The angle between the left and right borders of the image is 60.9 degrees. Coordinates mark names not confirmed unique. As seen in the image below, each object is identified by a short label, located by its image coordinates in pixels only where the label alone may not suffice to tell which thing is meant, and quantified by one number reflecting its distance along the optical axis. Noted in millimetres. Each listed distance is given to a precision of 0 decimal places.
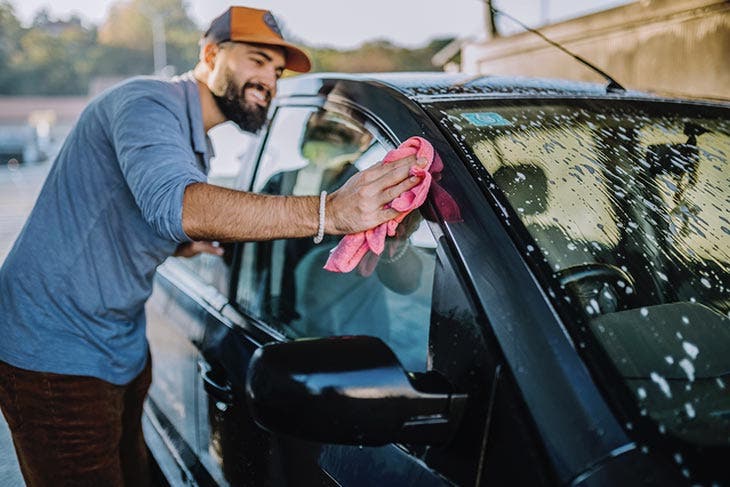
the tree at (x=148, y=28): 68125
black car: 972
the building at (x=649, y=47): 3945
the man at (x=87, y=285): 1819
